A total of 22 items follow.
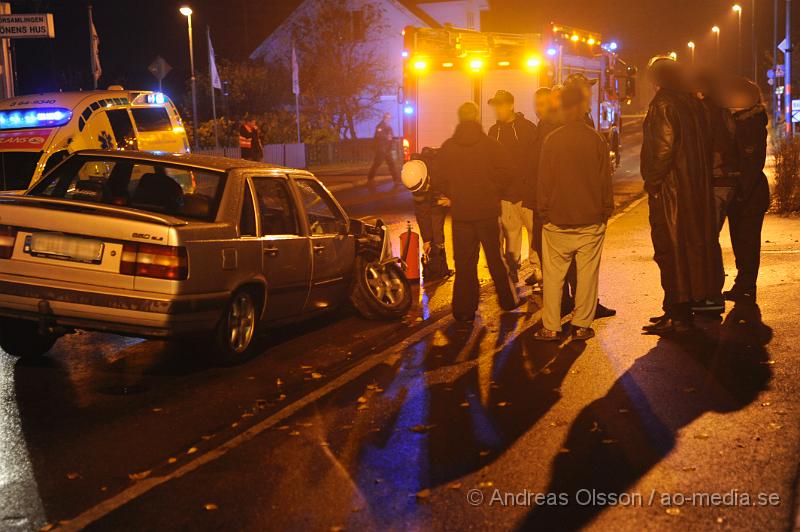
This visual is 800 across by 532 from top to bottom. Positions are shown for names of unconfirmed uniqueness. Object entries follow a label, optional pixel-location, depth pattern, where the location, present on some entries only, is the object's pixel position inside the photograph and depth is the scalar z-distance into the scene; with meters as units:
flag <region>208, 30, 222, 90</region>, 33.09
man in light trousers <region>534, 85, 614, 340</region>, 7.82
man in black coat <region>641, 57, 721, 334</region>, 7.99
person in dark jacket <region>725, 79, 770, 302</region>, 9.21
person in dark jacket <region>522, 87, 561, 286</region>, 9.48
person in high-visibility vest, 25.34
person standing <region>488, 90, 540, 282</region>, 9.91
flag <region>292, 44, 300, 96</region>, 32.44
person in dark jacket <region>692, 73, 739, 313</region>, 8.59
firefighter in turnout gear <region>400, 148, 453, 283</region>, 10.65
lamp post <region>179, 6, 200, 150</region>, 35.34
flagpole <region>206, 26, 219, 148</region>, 33.32
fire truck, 17.88
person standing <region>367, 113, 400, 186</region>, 27.98
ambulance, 14.09
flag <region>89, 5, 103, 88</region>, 28.22
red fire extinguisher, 11.14
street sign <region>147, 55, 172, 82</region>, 28.74
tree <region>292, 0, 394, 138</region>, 46.53
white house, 55.31
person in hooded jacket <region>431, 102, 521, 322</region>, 8.92
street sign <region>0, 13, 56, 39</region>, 15.80
